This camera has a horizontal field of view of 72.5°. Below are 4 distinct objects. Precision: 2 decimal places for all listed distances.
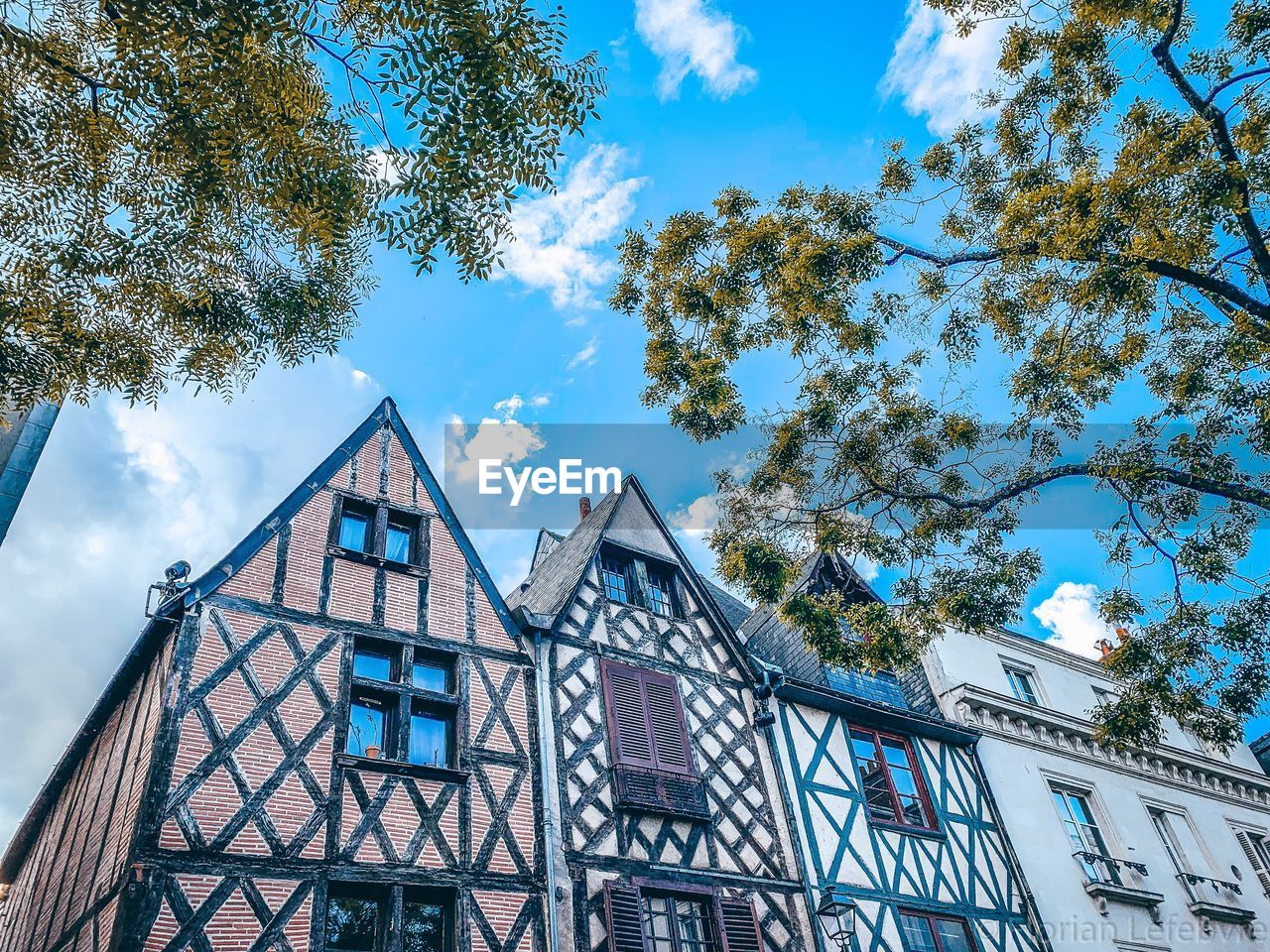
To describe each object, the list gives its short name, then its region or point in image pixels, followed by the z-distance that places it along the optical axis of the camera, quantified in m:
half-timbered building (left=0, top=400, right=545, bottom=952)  8.91
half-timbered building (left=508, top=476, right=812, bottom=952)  11.32
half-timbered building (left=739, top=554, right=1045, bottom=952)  13.65
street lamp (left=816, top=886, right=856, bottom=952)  11.92
